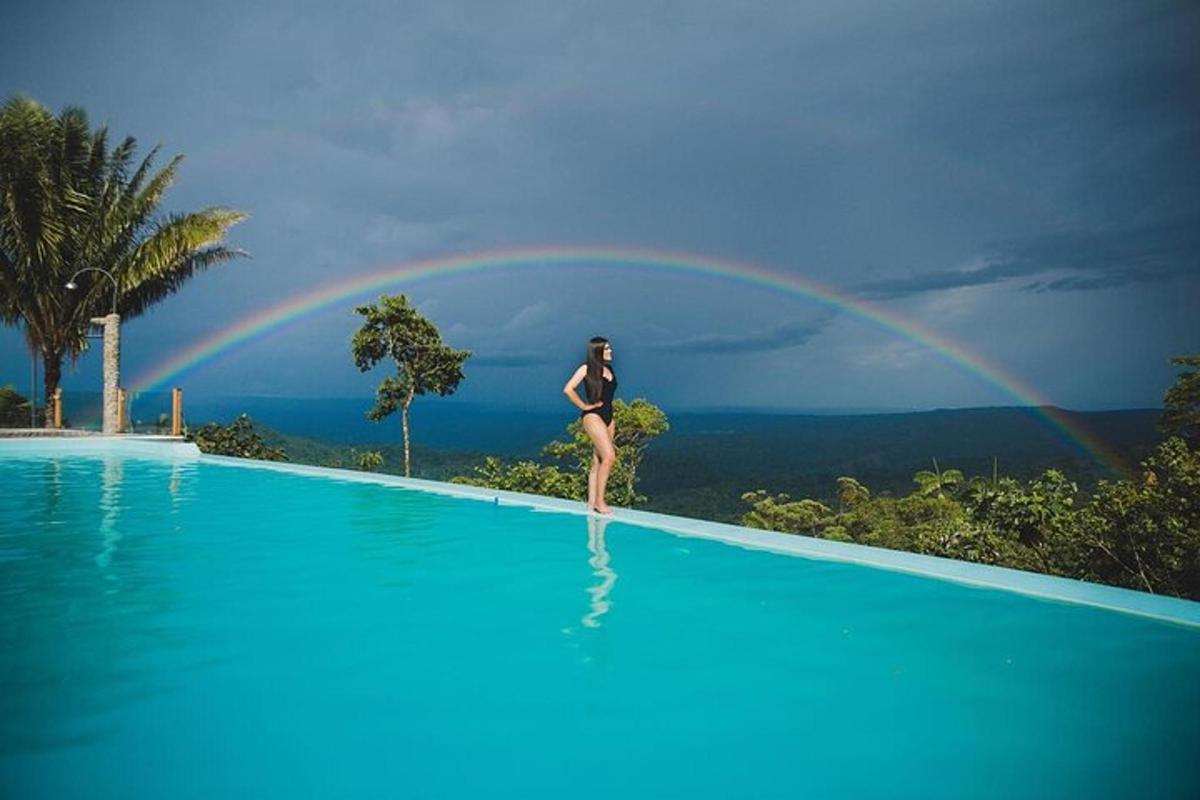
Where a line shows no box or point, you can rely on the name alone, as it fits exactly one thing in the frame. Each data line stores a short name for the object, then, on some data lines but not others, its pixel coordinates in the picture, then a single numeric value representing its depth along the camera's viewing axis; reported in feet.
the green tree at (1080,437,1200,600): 26.50
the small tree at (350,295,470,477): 72.38
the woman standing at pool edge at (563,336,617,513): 23.26
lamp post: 66.69
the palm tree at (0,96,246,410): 66.13
